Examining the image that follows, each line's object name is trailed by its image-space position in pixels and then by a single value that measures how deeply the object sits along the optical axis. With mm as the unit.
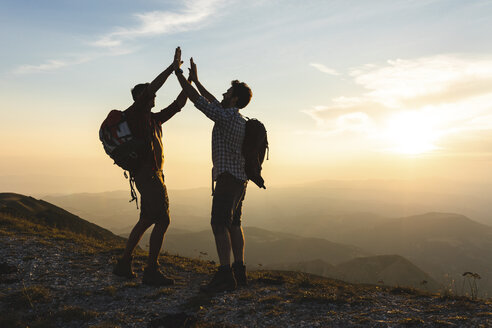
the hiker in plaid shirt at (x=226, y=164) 5293
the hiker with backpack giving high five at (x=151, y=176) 5523
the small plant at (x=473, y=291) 5484
